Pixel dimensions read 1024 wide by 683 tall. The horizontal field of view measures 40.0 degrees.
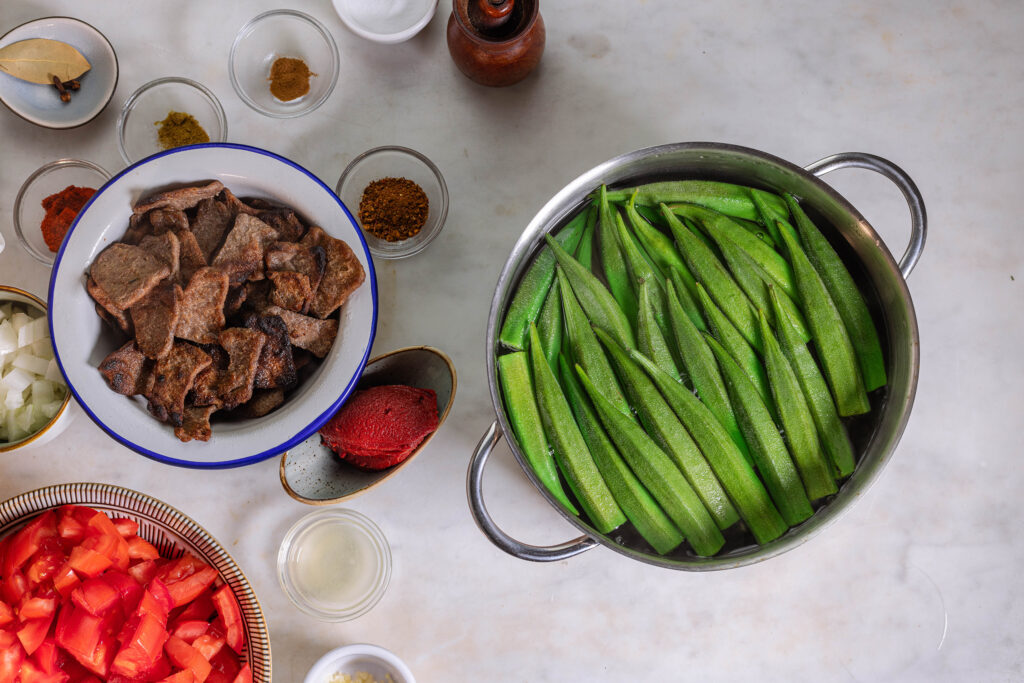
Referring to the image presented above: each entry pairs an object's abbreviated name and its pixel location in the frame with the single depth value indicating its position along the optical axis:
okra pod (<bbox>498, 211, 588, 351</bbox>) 0.82
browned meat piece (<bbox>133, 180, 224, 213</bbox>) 0.79
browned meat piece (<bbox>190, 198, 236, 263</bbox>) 0.80
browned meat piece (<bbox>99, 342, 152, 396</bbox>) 0.78
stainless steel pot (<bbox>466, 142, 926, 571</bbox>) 0.78
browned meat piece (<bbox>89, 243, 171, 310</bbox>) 0.78
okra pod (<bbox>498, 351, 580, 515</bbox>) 0.82
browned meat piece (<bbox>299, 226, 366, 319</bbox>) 0.79
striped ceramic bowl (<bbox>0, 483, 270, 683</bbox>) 0.81
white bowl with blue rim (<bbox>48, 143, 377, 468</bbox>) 0.78
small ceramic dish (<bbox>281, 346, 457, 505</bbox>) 0.83
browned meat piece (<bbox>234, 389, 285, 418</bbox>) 0.80
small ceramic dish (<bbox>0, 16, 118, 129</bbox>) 0.86
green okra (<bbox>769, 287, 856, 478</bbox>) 0.81
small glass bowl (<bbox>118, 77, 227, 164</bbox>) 0.88
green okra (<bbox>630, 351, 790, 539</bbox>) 0.81
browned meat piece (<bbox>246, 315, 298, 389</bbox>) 0.79
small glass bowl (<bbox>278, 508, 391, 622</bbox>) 0.86
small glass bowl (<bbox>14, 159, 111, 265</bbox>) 0.87
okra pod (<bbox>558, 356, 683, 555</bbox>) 0.82
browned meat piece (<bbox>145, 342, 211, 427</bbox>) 0.79
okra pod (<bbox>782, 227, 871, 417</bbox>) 0.81
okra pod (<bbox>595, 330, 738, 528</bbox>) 0.81
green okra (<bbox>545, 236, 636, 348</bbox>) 0.82
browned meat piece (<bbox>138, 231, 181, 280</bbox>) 0.79
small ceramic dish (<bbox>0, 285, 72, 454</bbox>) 0.83
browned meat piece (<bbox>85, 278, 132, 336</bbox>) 0.78
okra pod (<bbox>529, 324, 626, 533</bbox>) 0.82
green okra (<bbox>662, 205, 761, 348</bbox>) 0.82
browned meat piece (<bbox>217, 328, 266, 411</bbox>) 0.79
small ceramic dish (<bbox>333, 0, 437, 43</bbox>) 0.87
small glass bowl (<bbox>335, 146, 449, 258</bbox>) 0.86
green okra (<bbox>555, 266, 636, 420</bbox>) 0.82
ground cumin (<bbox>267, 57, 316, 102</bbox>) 0.88
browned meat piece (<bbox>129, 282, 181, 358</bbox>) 0.78
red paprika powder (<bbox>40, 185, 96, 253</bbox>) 0.85
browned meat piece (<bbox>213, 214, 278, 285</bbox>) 0.79
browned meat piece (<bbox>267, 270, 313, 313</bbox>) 0.79
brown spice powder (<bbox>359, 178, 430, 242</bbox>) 0.85
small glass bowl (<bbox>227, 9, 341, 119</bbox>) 0.88
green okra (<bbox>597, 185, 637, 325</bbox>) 0.82
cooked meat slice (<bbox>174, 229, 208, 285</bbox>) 0.80
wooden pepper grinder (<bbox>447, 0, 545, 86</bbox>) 0.82
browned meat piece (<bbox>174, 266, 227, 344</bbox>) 0.78
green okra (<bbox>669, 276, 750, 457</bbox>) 0.81
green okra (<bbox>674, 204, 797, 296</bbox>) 0.82
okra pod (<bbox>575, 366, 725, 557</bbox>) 0.81
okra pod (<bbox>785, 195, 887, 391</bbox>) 0.81
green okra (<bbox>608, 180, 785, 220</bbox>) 0.82
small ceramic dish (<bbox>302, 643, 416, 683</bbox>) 0.84
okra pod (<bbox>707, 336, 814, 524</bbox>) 0.81
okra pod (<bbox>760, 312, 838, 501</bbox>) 0.81
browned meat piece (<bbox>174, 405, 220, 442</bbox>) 0.78
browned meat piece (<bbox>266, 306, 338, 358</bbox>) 0.79
